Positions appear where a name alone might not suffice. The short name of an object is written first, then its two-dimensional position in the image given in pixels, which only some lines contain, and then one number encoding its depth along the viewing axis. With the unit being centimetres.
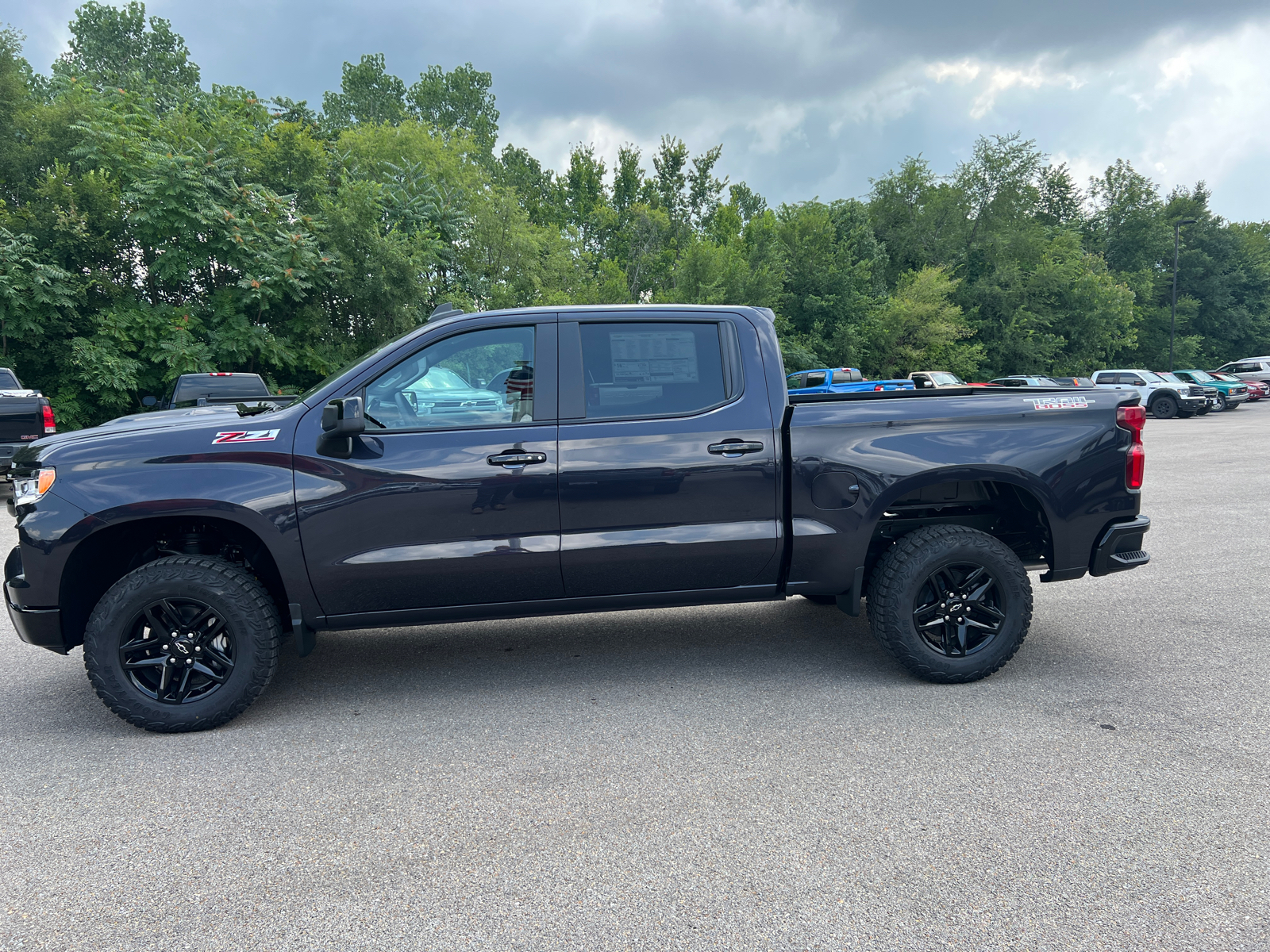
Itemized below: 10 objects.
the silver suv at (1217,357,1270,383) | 3897
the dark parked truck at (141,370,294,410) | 1259
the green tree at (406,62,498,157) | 5697
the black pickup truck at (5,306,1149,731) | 373
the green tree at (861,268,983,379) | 4184
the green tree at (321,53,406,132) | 5700
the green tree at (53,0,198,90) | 4791
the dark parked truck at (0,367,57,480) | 1022
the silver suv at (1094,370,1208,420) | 2814
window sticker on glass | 412
